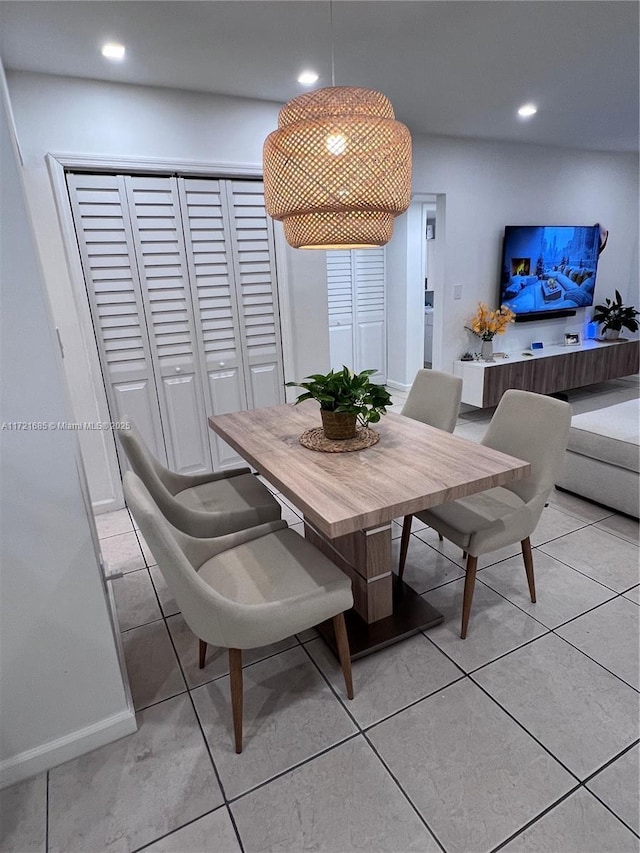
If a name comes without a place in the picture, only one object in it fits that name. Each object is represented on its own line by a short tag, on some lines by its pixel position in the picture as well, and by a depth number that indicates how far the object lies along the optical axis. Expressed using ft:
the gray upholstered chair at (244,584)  4.37
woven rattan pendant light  5.21
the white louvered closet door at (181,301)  9.43
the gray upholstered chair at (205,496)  6.40
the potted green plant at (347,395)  6.33
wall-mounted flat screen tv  15.92
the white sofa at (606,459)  8.87
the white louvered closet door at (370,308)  17.87
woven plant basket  6.56
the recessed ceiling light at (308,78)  8.75
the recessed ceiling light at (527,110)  11.41
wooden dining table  4.94
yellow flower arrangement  15.39
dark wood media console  14.97
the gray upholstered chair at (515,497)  6.16
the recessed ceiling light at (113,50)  7.40
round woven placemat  6.48
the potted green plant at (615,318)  17.61
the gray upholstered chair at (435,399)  8.20
